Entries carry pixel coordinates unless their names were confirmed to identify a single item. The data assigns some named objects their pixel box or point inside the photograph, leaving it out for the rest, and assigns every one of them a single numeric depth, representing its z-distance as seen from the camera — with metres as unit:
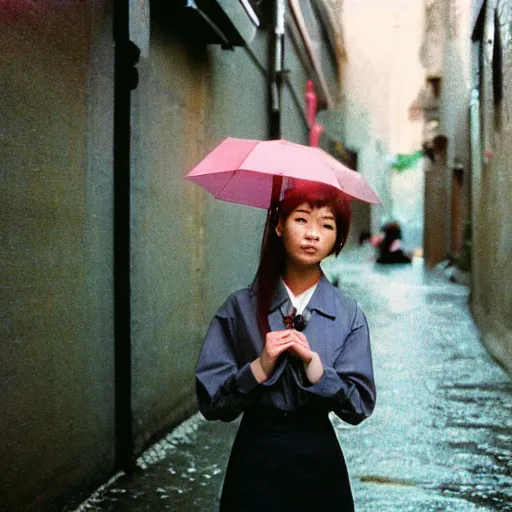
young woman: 2.40
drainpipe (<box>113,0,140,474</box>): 4.34
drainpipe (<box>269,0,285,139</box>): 9.17
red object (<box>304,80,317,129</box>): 15.11
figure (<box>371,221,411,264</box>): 26.50
